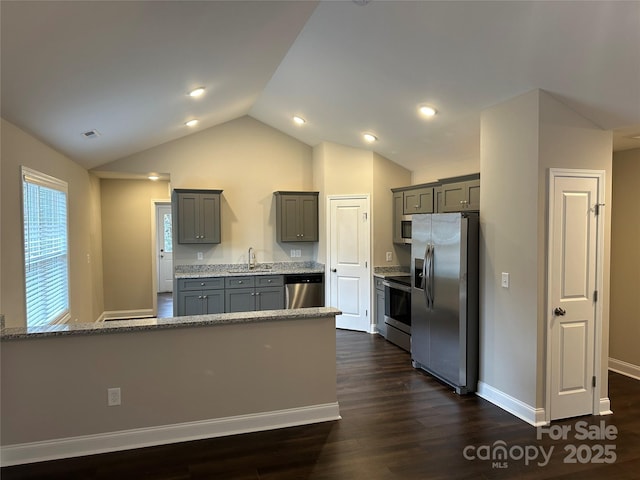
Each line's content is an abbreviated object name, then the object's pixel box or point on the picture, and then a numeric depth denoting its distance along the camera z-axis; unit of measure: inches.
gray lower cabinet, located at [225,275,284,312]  256.1
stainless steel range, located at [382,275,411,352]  217.3
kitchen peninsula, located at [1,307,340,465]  116.0
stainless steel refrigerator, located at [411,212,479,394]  160.9
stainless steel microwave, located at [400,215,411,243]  247.4
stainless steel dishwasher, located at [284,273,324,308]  267.7
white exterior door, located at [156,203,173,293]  410.0
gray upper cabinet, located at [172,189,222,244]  258.1
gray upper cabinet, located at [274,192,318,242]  278.4
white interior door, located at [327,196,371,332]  260.1
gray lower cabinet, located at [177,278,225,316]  248.4
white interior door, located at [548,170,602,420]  138.3
